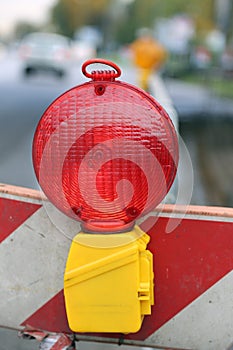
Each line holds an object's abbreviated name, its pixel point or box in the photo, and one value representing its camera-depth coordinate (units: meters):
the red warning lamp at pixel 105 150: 1.95
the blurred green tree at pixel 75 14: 114.38
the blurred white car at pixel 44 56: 33.50
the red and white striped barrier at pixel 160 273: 2.32
